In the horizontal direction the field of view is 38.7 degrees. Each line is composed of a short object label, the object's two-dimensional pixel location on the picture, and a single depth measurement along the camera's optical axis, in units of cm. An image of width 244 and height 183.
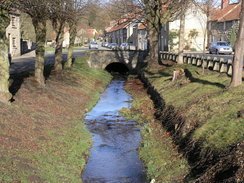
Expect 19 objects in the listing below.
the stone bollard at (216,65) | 2483
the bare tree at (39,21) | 1845
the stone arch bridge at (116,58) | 4803
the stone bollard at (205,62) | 2731
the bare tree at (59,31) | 2308
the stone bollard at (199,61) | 2956
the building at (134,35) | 7029
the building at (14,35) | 5179
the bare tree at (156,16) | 3228
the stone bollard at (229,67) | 2162
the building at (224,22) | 6119
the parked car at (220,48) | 4722
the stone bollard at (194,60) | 3127
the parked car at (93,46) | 8081
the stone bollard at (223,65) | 2326
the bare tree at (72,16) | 2596
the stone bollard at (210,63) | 2650
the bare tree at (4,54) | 1533
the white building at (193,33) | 6669
